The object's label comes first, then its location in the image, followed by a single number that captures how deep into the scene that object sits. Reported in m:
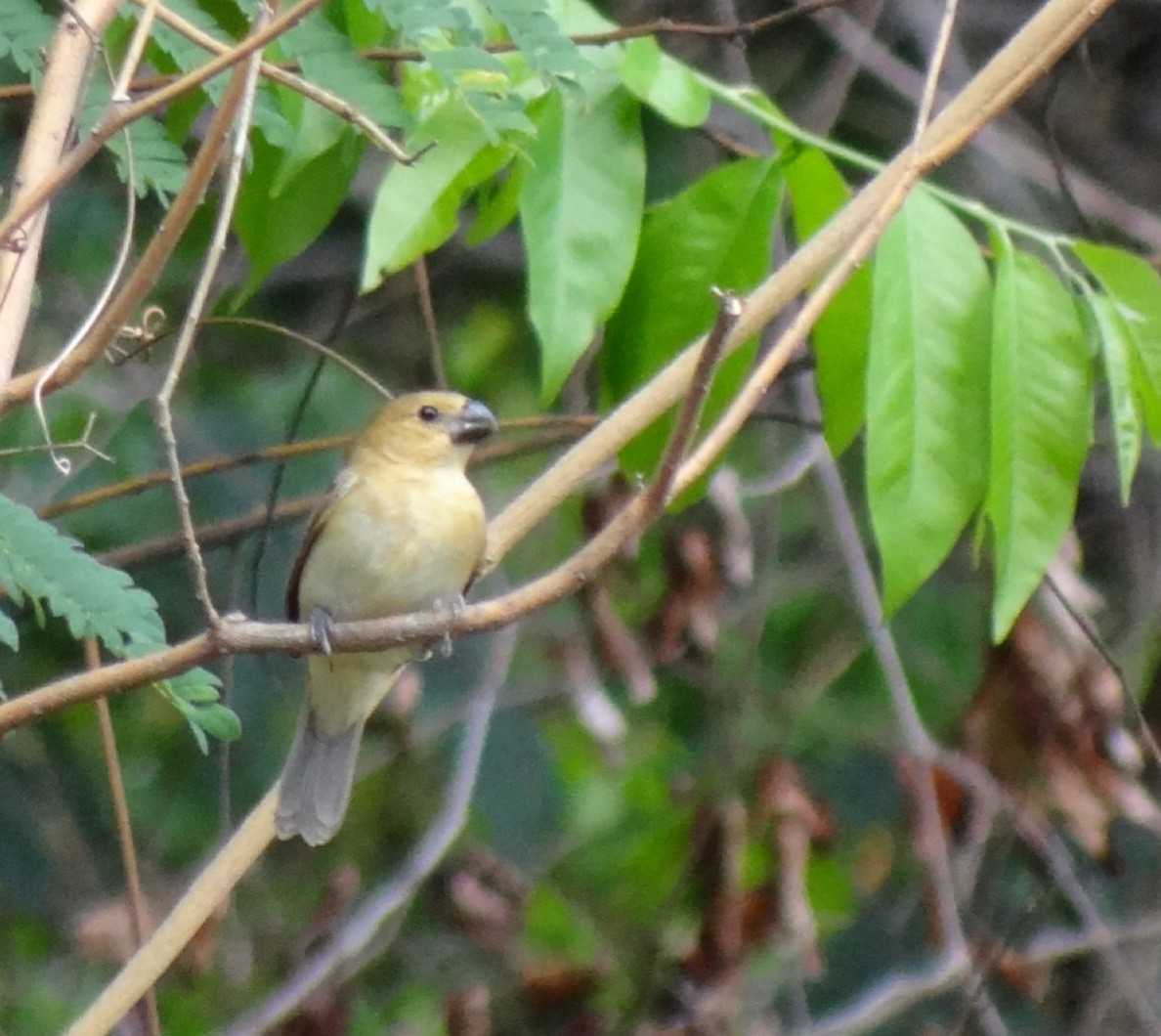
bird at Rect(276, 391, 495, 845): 6.24
